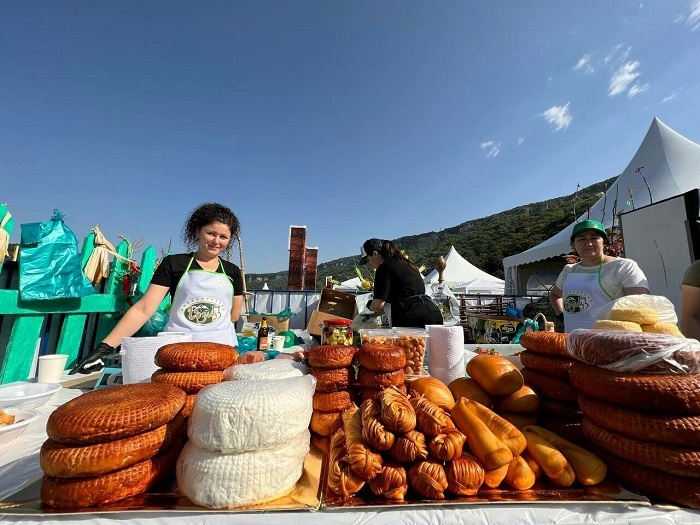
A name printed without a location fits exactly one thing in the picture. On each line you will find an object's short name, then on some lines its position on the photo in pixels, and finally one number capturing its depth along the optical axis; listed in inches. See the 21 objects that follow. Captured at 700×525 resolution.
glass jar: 59.2
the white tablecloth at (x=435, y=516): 26.6
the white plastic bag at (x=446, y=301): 215.5
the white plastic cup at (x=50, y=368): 67.5
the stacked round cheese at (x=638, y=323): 40.8
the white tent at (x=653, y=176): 347.6
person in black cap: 111.1
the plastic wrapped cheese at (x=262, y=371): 38.1
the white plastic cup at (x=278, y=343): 99.4
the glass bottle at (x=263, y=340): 96.9
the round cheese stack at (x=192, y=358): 40.1
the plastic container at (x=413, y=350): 53.8
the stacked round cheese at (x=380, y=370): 42.3
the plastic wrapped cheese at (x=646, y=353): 31.4
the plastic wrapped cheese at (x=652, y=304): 44.1
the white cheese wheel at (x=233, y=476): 27.5
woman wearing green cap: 83.4
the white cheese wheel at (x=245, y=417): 27.6
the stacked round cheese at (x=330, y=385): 40.8
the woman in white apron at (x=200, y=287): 76.1
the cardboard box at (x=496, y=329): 182.9
